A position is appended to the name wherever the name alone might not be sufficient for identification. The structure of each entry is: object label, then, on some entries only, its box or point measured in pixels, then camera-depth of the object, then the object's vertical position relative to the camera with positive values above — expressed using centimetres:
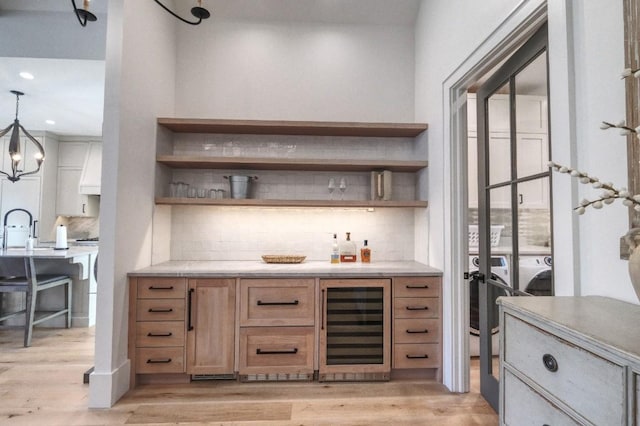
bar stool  315 -62
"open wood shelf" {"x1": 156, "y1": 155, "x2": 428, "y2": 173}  275 +54
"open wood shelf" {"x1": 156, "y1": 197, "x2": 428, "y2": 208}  276 +21
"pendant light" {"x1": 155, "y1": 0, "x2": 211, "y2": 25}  172 +113
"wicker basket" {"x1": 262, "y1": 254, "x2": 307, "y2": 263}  284 -27
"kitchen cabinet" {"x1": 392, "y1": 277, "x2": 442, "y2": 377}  248 -71
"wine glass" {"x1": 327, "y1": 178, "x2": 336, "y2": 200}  295 +37
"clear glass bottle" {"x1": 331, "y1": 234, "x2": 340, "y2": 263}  297 -22
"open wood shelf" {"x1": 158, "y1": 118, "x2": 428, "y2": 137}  278 +87
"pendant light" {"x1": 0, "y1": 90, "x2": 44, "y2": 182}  403 +96
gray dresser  68 -32
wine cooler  246 -76
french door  167 +31
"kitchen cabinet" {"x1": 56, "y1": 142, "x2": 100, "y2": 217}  618 +72
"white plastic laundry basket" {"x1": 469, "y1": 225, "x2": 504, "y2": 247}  204 -3
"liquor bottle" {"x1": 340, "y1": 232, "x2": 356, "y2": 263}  303 -21
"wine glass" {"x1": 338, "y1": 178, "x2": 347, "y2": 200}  294 +37
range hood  594 +94
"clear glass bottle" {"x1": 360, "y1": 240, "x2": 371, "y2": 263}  303 -25
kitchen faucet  587 +5
